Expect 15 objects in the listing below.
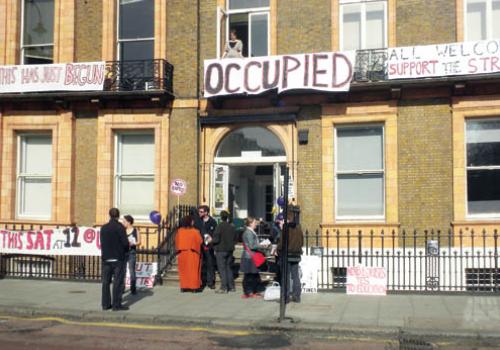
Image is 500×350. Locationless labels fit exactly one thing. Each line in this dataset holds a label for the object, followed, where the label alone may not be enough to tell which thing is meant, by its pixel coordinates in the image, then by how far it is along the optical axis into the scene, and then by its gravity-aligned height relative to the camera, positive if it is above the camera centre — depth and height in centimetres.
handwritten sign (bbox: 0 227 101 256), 1539 -112
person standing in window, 1683 +425
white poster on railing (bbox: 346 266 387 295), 1359 -181
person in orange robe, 1413 -134
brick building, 1552 +214
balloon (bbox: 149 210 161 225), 1581 -48
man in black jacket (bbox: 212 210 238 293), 1417 -119
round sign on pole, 1653 +33
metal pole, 1070 -108
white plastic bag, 1296 -203
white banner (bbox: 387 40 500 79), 1477 +353
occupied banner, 1573 +338
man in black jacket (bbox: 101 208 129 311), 1177 -114
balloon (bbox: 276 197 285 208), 1622 -5
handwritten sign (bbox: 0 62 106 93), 1734 +354
